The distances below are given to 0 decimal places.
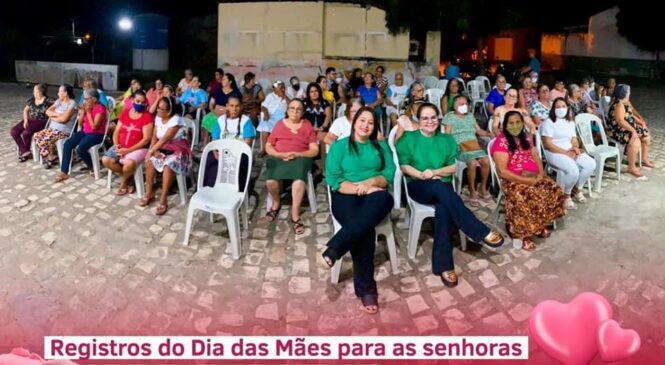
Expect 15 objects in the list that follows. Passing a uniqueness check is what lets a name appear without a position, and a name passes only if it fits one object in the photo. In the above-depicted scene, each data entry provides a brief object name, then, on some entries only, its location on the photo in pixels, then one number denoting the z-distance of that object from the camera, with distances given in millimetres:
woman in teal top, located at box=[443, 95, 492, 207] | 6223
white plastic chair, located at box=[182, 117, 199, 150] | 7262
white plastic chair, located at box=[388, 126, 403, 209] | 5680
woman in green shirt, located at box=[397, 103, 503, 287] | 4363
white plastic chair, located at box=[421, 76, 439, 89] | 11828
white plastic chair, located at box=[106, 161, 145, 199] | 6199
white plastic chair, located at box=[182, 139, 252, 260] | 4785
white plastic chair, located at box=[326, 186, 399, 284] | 4336
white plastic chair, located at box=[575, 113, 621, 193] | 6645
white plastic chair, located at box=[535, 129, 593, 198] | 6398
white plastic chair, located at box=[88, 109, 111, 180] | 6867
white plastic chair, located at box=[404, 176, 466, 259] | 4676
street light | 21672
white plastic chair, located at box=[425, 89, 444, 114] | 9734
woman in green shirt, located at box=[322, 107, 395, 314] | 4031
